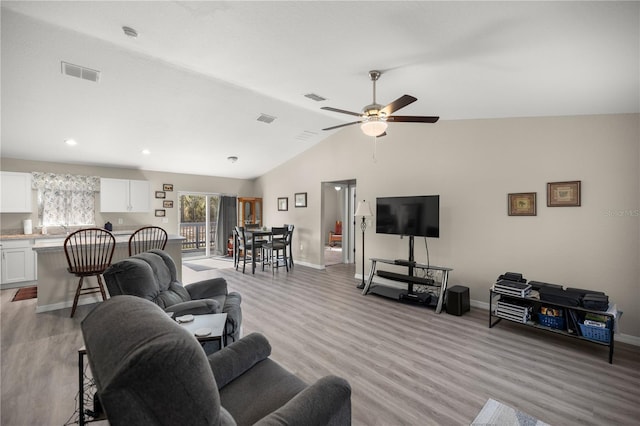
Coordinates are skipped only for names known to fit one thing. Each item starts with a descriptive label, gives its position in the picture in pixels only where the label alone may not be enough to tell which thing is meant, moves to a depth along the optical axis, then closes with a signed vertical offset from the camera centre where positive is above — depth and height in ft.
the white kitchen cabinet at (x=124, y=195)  20.39 +1.43
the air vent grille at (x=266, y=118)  16.47 +5.61
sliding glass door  27.27 -0.84
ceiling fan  9.08 +3.20
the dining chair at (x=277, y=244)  21.11 -2.21
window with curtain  18.47 +1.13
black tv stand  13.35 -3.55
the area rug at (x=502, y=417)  6.32 -4.59
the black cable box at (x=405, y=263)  14.47 -2.49
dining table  20.84 -2.02
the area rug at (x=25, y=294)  14.57 -4.18
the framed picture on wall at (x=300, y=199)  23.61 +1.26
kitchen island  12.64 -2.96
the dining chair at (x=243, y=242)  21.54 -2.13
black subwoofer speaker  12.61 -3.86
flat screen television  13.94 -0.12
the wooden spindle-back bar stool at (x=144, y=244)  13.87 -1.43
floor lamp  16.81 +0.23
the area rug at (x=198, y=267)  22.13 -4.18
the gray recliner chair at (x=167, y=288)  7.14 -2.27
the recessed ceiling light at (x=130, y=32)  8.24 +5.32
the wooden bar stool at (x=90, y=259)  12.12 -1.99
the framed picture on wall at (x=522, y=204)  12.22 +0.41
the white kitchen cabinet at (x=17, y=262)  16.24 -2.69
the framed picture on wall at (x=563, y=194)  11.19 +0.77
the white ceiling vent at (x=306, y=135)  19.71 +5.55
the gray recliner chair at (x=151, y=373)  2.37 -1.36
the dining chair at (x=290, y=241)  21.98 -2.08
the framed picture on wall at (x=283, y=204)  25.49 +0.92
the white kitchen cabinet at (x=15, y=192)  16.83 +1.36
